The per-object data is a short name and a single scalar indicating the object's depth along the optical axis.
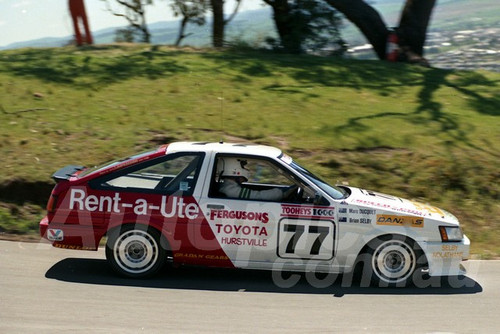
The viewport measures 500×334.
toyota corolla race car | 15.65
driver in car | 15.94
